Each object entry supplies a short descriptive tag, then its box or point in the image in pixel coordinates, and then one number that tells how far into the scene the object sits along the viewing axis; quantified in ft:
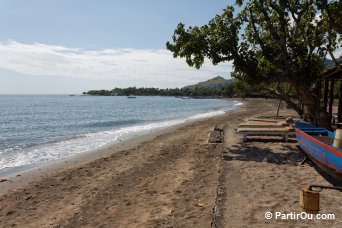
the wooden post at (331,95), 61.37
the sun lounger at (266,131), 57.36
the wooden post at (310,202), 13.97
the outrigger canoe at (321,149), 29.17
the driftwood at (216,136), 61.98
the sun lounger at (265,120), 73.91
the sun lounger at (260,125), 63.46
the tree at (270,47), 58.23
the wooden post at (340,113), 58.36
